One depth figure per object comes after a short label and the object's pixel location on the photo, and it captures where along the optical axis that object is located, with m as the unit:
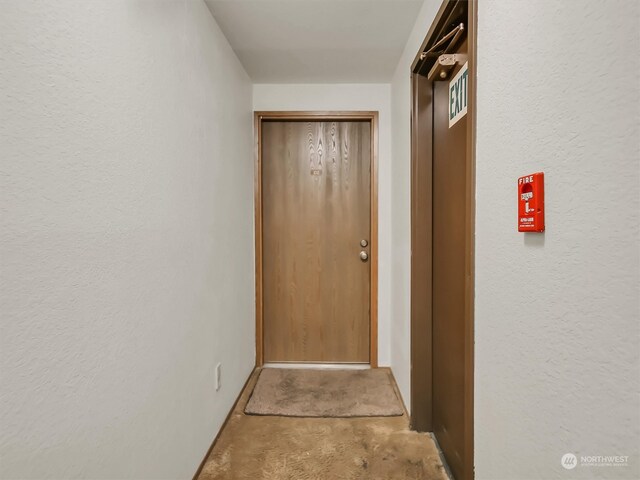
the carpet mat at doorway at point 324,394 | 2.11
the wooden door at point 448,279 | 1.42
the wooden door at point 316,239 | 2.77
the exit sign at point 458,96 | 1.34
